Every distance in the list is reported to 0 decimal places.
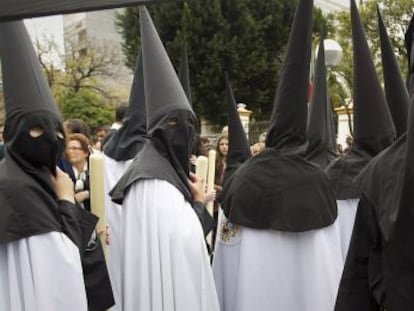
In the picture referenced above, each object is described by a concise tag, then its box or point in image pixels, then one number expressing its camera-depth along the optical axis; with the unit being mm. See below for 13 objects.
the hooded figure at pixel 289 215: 2992
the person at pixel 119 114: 6020
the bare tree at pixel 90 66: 26375
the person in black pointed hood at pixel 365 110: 3285
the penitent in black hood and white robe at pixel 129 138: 4949
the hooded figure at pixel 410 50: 1810
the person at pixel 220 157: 6207
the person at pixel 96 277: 2725
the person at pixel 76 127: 5217
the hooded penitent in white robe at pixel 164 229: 2996
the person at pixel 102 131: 8123
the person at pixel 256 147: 7456
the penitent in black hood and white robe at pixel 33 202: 2346
